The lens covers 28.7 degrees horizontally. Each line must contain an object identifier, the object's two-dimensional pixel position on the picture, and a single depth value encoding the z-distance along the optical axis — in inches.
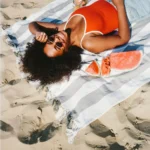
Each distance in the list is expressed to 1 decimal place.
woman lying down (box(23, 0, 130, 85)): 114.9
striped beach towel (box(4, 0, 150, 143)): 110.8
